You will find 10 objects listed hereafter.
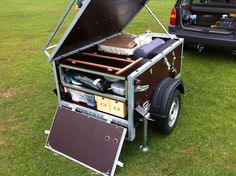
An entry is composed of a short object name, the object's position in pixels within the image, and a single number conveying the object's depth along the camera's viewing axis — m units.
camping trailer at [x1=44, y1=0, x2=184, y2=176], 2.69
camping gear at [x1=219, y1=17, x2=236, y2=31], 5.19
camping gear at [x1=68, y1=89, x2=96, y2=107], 3.01
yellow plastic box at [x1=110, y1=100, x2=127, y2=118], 2.73
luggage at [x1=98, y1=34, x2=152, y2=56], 3.33
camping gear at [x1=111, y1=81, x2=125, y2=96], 2.70
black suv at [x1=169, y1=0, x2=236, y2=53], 5.06
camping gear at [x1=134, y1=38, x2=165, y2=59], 3.23
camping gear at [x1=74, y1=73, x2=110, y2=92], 2.81
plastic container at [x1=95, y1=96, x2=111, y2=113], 2.85
